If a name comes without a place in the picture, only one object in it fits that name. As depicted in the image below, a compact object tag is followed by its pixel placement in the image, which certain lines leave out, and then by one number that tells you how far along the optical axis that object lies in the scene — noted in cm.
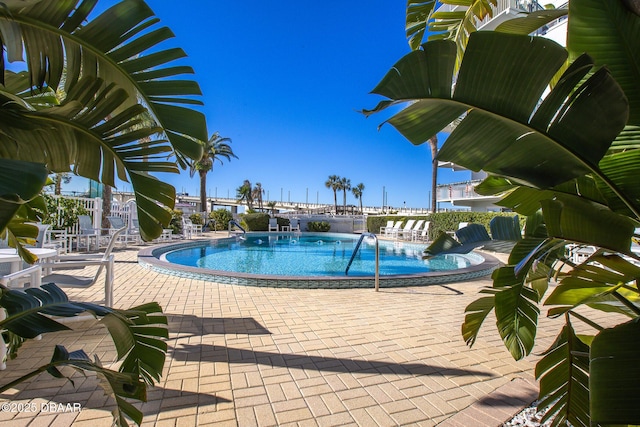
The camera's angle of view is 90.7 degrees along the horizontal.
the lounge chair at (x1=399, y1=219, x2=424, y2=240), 1885
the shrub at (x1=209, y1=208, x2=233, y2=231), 2519
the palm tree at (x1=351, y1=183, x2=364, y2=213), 7612
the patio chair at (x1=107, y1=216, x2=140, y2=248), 1392
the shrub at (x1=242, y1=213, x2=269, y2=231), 2383
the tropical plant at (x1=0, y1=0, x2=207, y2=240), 129
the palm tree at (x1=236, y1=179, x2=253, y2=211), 5962
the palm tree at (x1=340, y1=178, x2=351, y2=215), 7150
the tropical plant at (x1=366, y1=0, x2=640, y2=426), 87
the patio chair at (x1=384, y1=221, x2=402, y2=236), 2066
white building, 2761
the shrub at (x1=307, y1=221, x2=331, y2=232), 2617
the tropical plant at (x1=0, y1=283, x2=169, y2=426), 110
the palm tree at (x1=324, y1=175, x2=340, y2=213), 7094
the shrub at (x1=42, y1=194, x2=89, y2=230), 1053
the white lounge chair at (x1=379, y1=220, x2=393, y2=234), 2198
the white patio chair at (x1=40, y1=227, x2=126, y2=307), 363
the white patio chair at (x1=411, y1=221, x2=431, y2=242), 1831
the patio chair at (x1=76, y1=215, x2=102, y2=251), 1109
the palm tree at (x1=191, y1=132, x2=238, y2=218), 2806
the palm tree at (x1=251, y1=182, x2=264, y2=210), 6297
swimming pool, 657
